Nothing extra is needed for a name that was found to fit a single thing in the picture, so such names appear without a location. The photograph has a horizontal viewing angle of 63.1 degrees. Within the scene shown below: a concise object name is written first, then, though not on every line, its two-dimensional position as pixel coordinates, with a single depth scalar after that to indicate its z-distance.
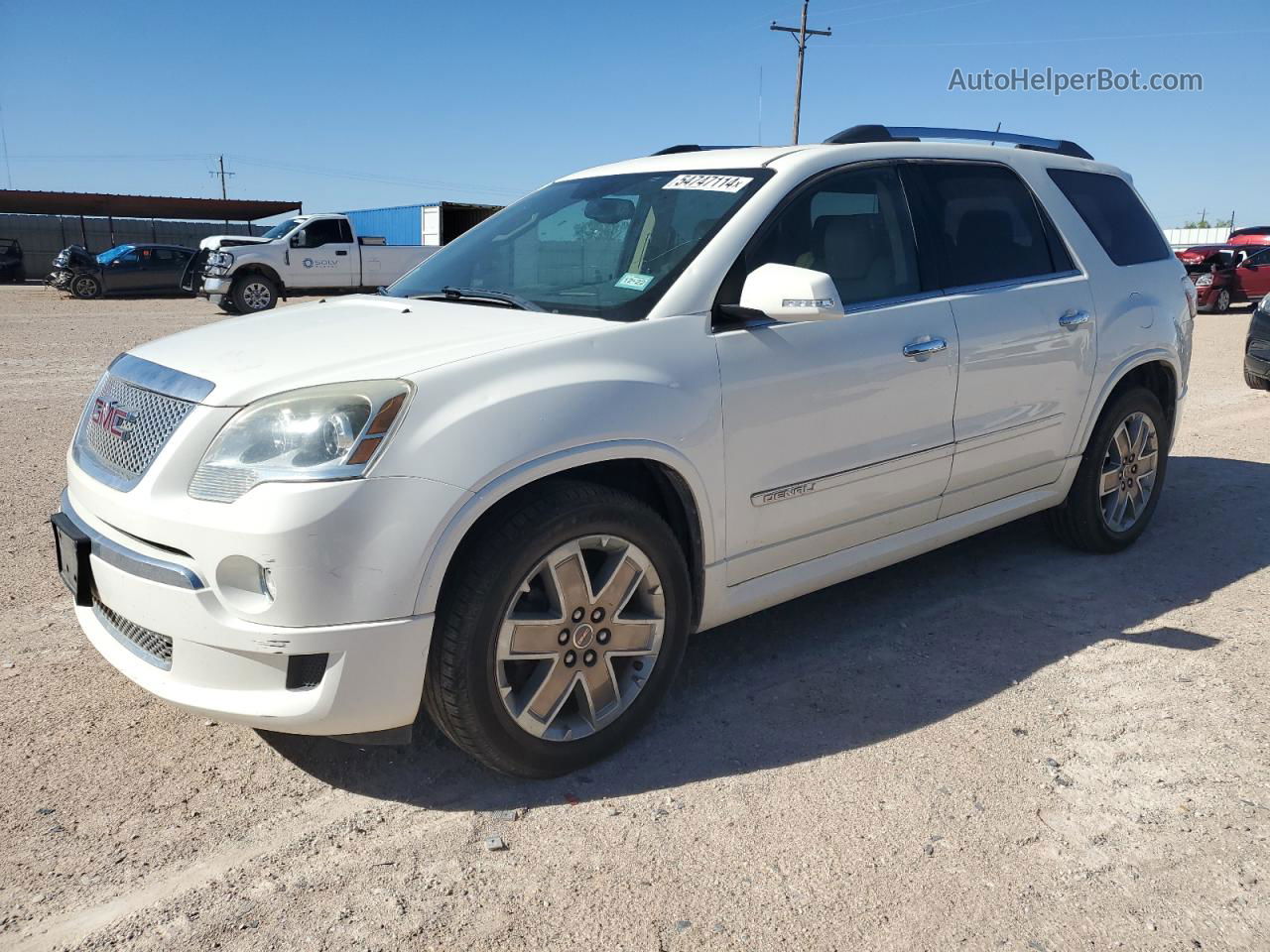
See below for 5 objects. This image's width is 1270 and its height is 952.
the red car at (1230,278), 20.47
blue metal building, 34.47
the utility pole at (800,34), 37.06
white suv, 2.61
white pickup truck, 19.89
